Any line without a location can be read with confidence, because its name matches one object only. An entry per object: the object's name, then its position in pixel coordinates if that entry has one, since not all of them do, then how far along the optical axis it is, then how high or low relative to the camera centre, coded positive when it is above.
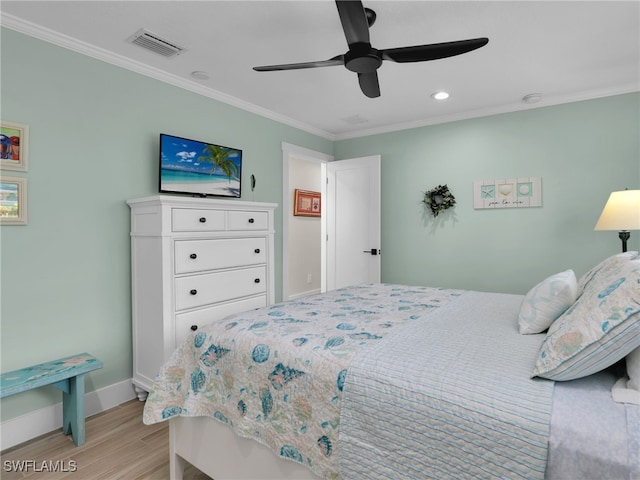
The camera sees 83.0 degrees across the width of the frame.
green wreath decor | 4.04 +0.40
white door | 4.30 +0.15
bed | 0.92 -0.48
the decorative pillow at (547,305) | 1.47 -0.29
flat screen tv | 2.88 +0.57
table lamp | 2.58 +0.16
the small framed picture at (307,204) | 5.57 +0.48
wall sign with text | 3.59 +0.42
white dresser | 2.44 -0.26
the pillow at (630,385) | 0.95 -0.42
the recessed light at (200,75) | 2.92 +1.30
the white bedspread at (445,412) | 0.93 -0.50
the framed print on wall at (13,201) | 2.12 +0.20
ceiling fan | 1.67 +0.96
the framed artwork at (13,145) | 2.13 +0.53
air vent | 2.35 +1.29
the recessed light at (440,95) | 3.36 +1.31
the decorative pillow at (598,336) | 0.99 -0.29
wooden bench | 2.01 -0.82
